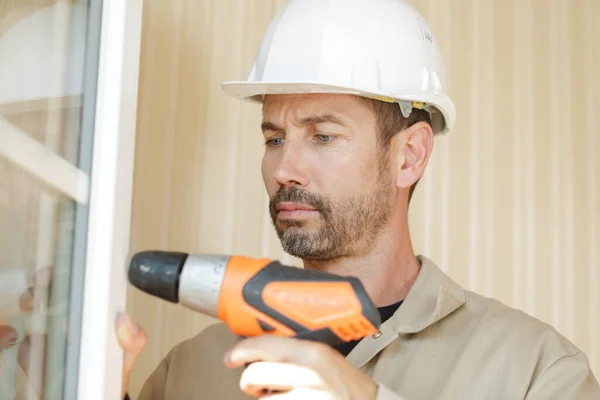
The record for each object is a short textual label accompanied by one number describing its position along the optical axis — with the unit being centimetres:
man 144
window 99
